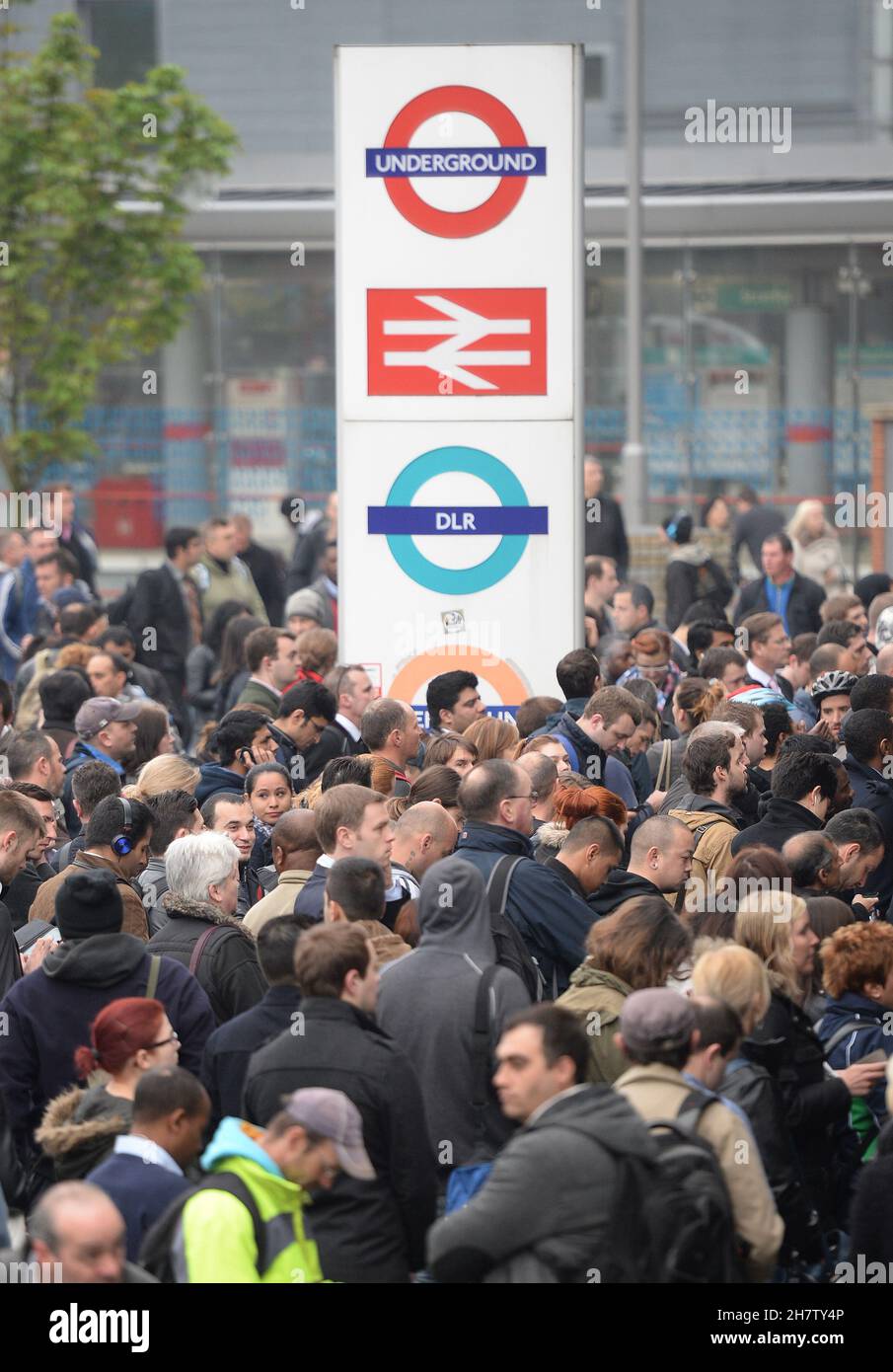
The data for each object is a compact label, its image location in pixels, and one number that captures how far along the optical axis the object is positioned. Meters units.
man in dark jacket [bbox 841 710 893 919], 16.41
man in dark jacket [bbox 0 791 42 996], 14.23
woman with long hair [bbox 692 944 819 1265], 10.24
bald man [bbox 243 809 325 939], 13.67
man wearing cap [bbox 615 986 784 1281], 9.29
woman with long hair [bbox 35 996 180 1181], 9.98
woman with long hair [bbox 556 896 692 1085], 11.02
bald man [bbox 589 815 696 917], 13.43
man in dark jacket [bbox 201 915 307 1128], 11.03
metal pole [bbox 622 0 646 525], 39.03
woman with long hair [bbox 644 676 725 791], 18.47
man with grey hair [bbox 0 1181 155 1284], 7.75
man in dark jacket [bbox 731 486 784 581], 38.06
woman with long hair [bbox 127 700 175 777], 18.58
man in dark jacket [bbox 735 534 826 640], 28.34
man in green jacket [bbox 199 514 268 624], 30.28
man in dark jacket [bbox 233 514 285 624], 34.37
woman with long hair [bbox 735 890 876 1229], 10.69
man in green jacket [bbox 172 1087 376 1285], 8.50
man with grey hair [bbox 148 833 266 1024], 12.34
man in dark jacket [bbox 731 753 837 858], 14.85
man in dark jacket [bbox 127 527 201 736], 29.11
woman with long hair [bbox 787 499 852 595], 33.53
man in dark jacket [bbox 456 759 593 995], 12.93
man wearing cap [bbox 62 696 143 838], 18.56
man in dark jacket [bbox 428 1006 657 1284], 8.38
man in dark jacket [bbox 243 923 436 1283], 9.63
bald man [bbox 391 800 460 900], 14.00
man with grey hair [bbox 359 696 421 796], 17.33
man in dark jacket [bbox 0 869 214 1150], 11.41
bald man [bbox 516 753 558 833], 15.80
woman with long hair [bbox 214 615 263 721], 23.97
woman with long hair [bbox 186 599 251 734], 26.83
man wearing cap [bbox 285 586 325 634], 24.77
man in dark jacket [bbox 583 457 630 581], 32.91
